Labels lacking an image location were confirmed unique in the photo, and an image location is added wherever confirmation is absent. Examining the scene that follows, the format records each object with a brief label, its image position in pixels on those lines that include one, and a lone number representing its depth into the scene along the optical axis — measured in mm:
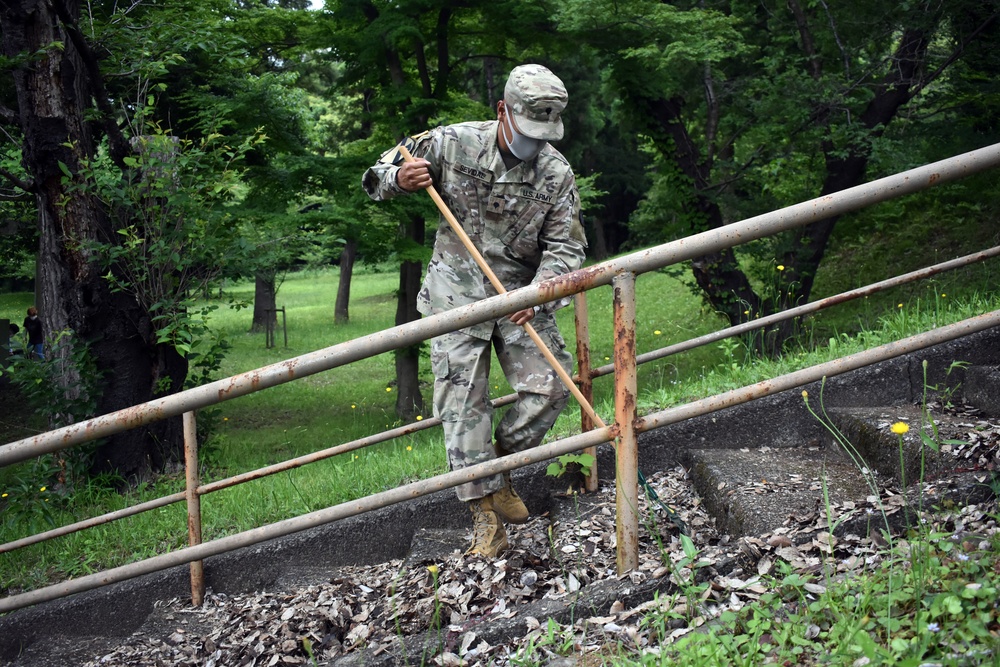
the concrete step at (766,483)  2879
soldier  3547
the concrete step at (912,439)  2846
